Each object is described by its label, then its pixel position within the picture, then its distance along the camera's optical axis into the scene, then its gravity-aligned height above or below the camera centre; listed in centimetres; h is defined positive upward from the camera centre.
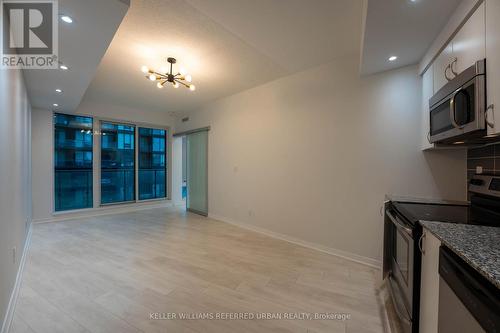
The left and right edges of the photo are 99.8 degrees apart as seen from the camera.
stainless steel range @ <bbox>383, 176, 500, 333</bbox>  144 -47
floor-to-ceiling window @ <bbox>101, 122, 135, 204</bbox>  582 +1
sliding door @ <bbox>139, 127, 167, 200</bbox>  655 +1
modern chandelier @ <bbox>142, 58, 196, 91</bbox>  313 +138
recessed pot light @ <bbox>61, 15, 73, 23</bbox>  176 +122
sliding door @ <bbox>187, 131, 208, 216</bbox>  557 -25
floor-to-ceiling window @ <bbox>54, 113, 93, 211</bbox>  516 +3
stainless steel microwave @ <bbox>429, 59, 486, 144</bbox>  132 +41
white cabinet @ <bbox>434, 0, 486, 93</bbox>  135 +85
